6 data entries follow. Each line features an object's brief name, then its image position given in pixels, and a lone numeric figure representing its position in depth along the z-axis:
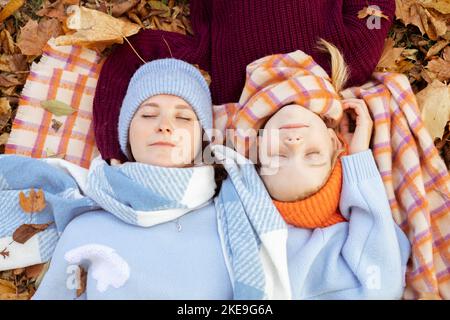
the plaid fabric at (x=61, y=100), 2.71
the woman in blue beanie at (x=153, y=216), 2.15
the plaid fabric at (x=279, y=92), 2.42
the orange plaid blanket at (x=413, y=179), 2.27
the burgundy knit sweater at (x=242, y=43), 2.60
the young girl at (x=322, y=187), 2.22
